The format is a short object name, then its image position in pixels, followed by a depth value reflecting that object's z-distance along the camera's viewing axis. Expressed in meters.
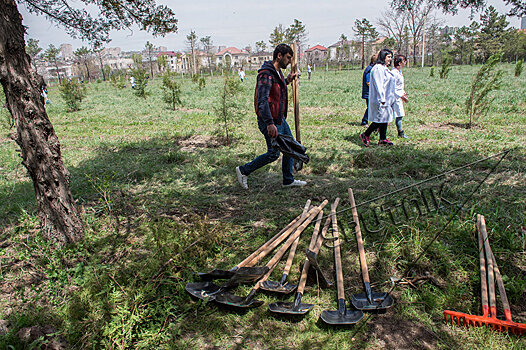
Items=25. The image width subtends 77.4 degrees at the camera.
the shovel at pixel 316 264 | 2.46
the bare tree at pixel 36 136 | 2.78
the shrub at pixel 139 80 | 15.52
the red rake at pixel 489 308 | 2.09
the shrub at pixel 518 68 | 18.22
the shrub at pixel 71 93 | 14.46
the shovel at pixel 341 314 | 2.21
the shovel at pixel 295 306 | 2.30
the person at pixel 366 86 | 7.94
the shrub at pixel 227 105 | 7.40
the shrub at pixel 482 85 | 6.97
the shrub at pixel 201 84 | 21.80
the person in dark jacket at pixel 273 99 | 3.97
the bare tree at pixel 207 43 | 58.44
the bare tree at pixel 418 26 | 43.06
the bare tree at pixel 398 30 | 46.34
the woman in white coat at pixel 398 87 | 6.55
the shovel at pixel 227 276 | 2.53
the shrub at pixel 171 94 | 12.57
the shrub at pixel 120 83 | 26.11
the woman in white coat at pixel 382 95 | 6.20
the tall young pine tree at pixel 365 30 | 50.53
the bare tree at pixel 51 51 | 47.51
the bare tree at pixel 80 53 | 46.98
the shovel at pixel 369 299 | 2.32
